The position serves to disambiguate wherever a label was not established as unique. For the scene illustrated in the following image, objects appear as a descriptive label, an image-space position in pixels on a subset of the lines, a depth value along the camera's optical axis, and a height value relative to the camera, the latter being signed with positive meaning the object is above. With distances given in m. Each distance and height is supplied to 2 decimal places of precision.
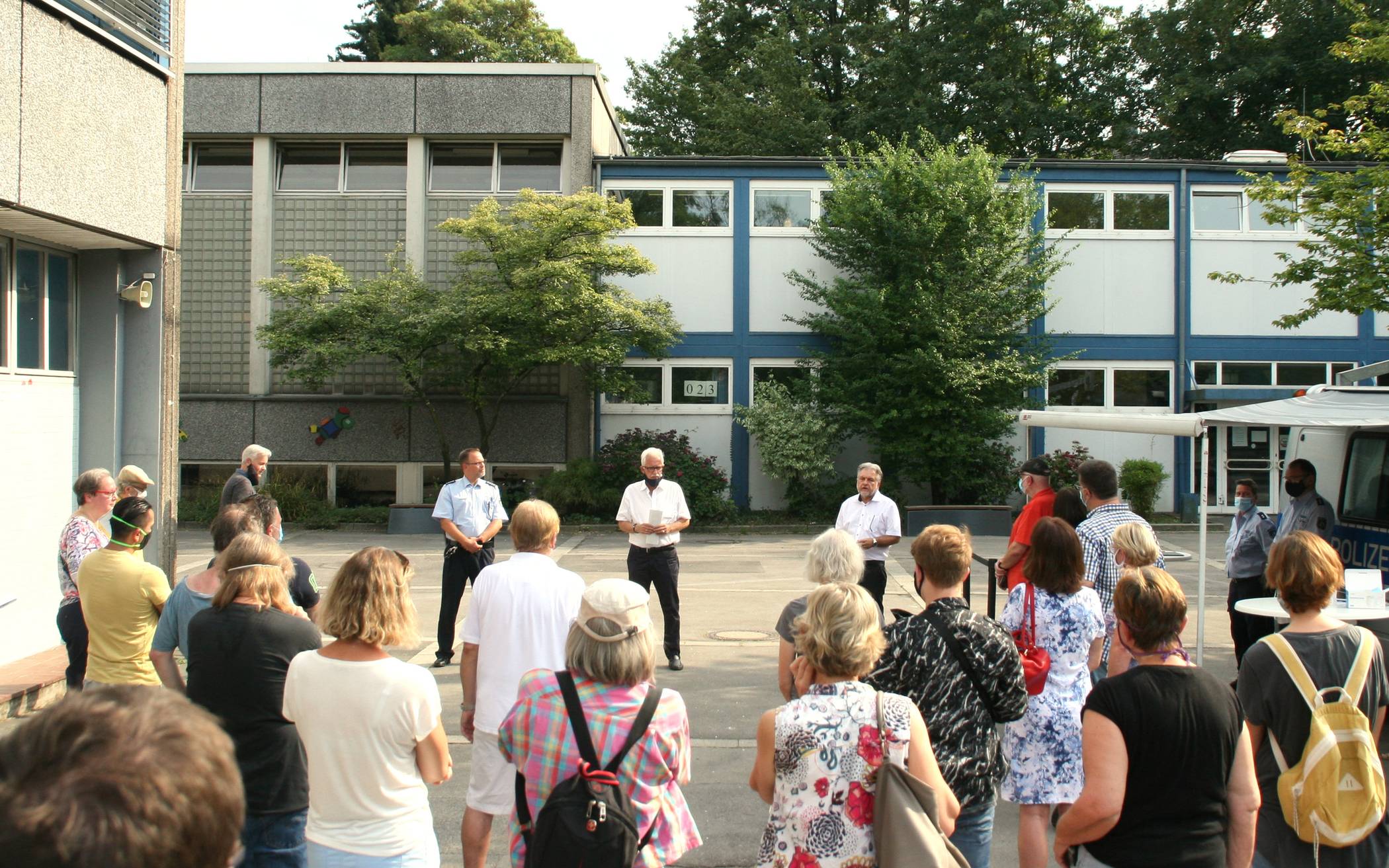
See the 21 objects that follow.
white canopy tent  7.00 +0.08
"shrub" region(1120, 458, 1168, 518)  20.05 -1.06
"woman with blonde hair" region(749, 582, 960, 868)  2.74 -0.89
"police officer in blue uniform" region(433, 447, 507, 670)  8.27 -0.86
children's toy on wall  21.23 -0.08
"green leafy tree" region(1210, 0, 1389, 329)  10.17 +2.31
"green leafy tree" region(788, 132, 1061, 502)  19.42 +2.23
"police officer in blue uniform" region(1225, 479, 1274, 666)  7.87 -1.06
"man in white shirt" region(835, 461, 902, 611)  7.97 -0.75
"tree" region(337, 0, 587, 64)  37.91 +14.52
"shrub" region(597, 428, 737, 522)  19.67 -0.90
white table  5.20 -0.98
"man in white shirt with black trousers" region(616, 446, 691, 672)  8.09 -0.84
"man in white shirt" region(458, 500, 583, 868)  4.24 -0.93
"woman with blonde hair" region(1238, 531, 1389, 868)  3.26 -0.82
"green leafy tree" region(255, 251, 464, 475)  18.88 +1.82
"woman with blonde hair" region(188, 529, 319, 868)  3.44 -0.95
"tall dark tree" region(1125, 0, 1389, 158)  31.44 +10.98
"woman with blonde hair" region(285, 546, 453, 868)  3.07 -0.94
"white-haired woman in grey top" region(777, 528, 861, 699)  4.49 -0.59
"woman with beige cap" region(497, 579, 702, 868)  2.80 -0.83
